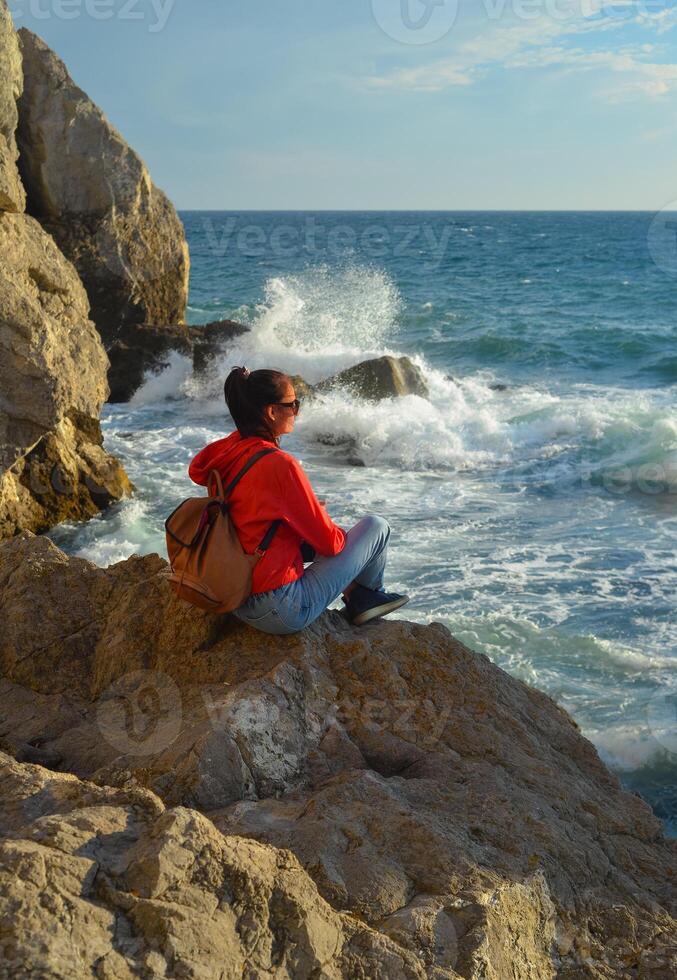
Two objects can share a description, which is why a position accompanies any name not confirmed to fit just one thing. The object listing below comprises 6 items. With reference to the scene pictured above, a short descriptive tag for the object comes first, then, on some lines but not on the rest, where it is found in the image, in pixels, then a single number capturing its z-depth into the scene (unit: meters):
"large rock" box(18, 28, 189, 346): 10.95
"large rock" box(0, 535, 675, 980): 2.41
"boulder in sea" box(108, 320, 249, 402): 14.95
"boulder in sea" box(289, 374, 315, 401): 13.62
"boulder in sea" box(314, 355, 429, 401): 14.03
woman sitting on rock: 3.31
